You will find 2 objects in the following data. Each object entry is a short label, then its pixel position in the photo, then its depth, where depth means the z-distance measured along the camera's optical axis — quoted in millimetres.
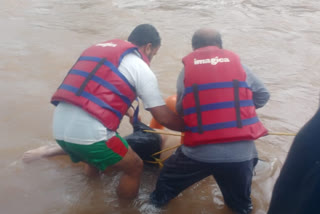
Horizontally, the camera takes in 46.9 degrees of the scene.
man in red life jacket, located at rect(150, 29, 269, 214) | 2928
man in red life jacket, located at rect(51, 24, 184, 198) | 3053
